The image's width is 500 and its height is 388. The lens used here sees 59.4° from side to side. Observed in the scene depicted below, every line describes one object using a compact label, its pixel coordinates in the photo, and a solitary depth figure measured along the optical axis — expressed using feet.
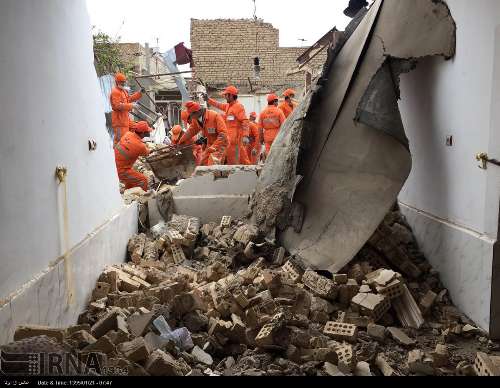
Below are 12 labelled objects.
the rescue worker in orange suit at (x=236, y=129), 30.07
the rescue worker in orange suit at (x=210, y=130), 28.60
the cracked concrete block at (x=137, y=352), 8.20
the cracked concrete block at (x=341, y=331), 10.67
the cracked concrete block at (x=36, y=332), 7.73
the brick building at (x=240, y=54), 59.41
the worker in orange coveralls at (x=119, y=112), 34.32
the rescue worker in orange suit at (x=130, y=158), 24.80
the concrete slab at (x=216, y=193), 19.77
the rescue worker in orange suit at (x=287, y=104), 34.09
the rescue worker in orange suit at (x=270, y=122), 31.55
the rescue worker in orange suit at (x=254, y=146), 34.19
